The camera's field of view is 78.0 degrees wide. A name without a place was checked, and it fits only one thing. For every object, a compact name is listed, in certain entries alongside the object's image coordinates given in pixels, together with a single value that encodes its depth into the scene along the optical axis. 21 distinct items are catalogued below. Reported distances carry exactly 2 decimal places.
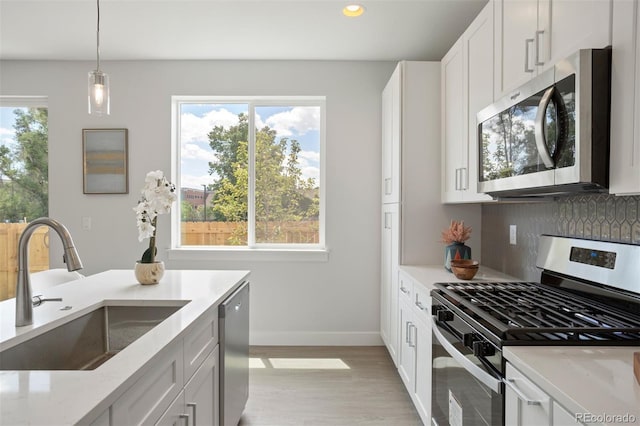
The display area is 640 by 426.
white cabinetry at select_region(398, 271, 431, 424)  2.07
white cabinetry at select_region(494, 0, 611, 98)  1.26
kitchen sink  1.25
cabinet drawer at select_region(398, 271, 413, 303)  2.47
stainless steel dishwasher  1.86
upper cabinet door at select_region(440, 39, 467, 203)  2.41
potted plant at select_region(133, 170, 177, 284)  1.99
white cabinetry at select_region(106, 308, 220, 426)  1.02
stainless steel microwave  1.23
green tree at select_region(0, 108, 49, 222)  3.72
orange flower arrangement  2.47
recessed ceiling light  2.61
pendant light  1.94
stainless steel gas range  1.19
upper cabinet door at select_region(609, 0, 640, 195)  1.10
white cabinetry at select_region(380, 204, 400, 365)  2.95
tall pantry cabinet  2.81
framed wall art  3.65
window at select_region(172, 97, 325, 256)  3.77
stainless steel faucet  1.24
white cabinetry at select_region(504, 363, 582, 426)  0.89
